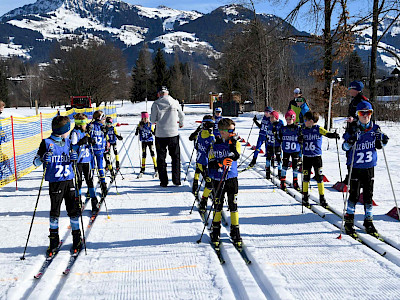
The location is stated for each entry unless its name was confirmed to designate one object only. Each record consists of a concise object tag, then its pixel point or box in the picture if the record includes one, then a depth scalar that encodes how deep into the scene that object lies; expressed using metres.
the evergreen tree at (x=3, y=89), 67.79
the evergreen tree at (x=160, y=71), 70.25
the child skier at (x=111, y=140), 9.18
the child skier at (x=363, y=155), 5.14
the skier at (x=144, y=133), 9.70
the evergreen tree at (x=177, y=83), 75.38
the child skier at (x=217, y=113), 9.32
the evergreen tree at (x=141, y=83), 71.68
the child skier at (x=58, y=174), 4.47
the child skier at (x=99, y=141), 7.26
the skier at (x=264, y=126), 8.91
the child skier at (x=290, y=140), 7.42
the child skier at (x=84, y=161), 6.15
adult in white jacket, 8.11
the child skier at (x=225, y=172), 4.68
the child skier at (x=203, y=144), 6.42
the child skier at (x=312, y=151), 6.49
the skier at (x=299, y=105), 9.13
